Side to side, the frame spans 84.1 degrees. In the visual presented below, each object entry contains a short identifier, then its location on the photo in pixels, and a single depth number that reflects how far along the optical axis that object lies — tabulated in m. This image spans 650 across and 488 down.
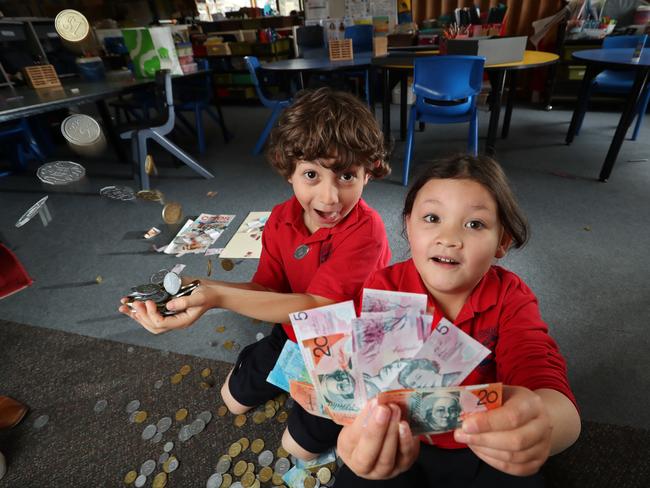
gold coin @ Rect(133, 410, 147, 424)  1.16
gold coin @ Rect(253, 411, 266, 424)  1.12
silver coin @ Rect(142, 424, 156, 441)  1.12
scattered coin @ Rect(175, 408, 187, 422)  1.16
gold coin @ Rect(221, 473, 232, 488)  0.98
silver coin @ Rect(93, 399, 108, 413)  1.21
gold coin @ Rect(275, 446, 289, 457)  1.03
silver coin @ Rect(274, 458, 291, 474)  0.99
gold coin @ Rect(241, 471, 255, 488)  0.97
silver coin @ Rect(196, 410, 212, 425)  1.14
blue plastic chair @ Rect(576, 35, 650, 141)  2.80
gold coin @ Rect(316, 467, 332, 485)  0.96
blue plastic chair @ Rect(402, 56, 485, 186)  2.10
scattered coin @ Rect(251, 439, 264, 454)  1.05
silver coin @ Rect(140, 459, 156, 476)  1.03
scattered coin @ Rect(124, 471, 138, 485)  1.01
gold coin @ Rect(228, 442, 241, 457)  1.04
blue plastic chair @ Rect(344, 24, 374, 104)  3.96
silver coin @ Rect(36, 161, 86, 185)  1.39
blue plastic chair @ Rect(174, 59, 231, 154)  3.37
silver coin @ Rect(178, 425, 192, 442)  1.10
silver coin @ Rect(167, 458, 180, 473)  1.03
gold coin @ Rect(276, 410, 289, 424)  1.13
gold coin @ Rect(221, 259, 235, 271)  1.84
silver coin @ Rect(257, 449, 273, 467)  1.02
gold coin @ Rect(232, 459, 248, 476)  1.00
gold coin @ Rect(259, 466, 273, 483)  0.98
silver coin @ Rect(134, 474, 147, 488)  1.00
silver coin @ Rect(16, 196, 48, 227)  1.67
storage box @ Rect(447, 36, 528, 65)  2.29
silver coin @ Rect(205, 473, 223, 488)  0.98
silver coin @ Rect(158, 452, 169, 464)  1.05
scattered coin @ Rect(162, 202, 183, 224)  2.36
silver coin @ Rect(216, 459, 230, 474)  1.01
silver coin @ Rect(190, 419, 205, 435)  1.12
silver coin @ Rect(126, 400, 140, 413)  1.20
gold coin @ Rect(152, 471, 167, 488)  0.99
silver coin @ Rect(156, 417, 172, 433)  1.13
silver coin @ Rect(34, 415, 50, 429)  1.18
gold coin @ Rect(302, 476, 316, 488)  0.95
